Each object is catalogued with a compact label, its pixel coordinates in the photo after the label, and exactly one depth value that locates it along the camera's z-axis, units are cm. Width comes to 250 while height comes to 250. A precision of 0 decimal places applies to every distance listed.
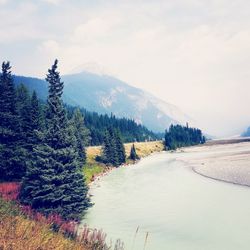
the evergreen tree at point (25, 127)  4706
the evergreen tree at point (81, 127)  10572
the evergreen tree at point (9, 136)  4450
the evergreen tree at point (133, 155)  11944
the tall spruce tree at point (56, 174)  3164
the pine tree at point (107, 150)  9694
